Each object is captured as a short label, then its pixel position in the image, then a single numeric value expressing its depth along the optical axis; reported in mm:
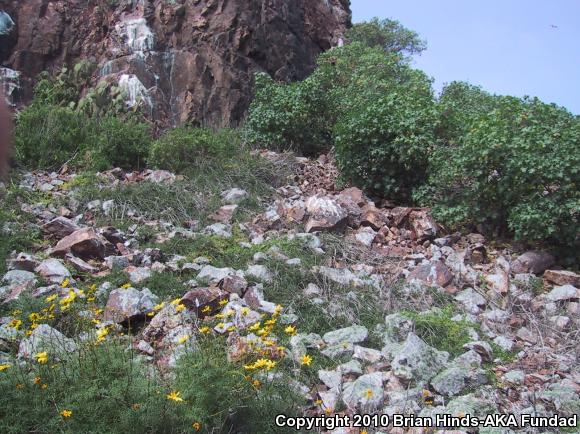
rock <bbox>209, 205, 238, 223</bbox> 5797
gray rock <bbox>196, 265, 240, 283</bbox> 4102
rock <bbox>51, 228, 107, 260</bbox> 4607
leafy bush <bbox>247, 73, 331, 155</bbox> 8133
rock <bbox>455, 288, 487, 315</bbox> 4254
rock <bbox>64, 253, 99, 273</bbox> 4352
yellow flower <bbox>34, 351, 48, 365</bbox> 2535
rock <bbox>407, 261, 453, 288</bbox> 4566
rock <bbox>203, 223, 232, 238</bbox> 5259
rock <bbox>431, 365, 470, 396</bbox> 3006
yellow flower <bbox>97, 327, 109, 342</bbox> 2695
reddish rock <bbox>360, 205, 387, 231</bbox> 5828
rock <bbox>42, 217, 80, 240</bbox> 5102
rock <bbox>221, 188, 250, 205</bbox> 6223
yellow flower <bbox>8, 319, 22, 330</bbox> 2875
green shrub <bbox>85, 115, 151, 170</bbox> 7504
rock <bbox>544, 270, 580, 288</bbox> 4770
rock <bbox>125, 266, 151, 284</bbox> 4113
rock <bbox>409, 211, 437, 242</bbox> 5625
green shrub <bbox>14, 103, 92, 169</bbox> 7434
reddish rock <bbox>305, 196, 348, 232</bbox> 5441
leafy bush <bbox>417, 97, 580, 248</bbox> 4992
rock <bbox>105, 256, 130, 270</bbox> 4418
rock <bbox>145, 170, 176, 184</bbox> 6723
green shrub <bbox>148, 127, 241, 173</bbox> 7199
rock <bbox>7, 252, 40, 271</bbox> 4262
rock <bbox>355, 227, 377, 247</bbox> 5430
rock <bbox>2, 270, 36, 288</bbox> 4004
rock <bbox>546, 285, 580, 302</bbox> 4457
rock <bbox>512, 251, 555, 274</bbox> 5031
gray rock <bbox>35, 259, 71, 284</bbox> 4090
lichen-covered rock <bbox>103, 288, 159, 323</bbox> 3520
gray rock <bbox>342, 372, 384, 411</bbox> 2834
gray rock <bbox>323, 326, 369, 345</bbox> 3445
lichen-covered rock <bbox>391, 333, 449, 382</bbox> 3082
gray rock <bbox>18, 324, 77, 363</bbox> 2799
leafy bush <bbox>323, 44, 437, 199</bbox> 6277
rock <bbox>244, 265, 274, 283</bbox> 4207
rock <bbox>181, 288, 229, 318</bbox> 3656
